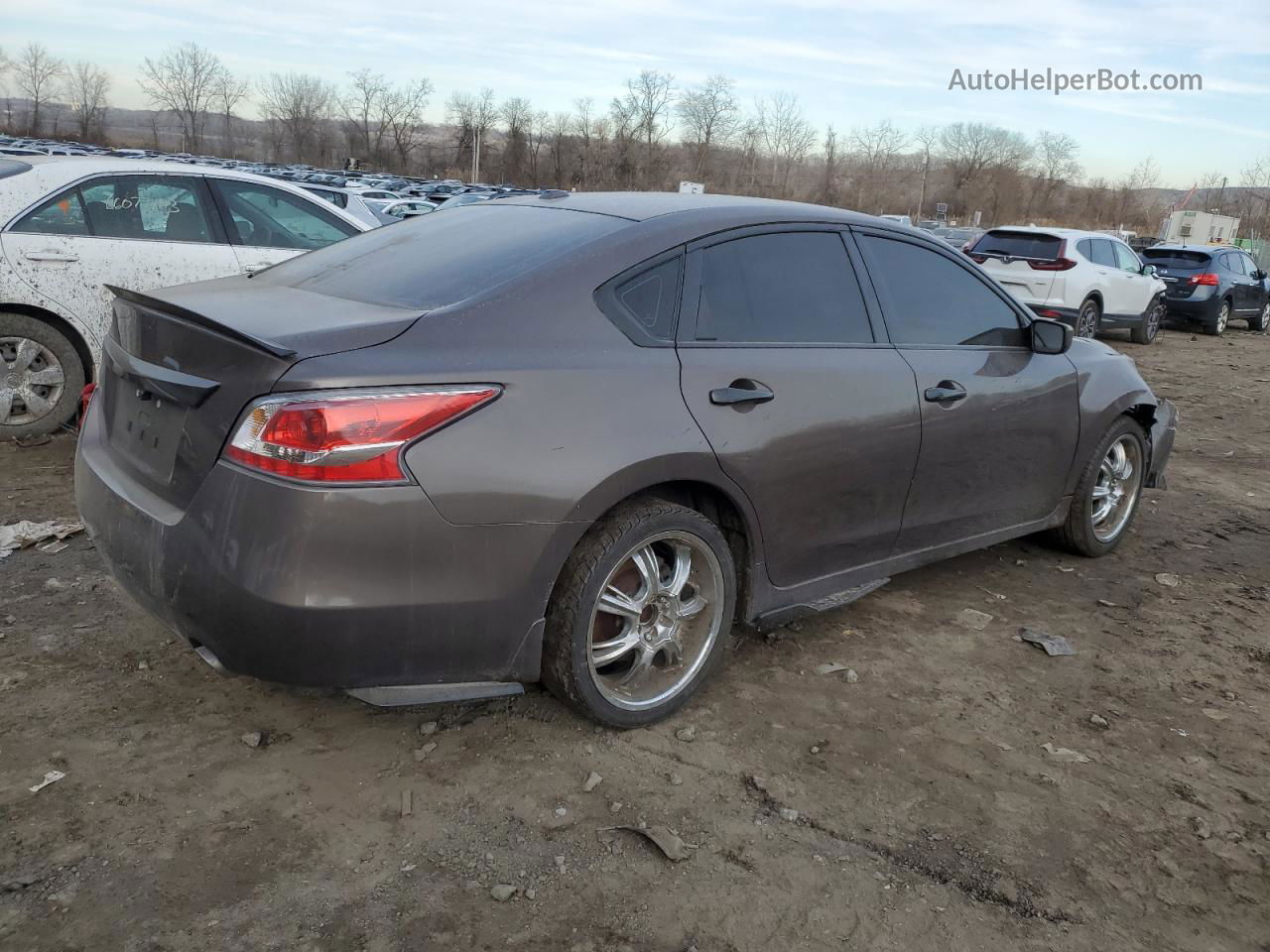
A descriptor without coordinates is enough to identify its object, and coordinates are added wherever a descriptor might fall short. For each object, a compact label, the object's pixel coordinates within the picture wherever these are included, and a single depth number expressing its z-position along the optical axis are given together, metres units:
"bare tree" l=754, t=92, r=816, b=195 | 99.81
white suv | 14.50
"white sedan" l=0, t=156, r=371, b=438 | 5.65
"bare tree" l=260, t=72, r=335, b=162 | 100.25
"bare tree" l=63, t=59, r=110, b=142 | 89.75
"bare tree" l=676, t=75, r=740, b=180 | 94.50
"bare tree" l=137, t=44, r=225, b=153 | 106.25
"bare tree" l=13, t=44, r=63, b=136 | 105.72
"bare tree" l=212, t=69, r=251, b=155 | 108.03
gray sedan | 2.54
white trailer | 45.50
